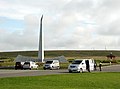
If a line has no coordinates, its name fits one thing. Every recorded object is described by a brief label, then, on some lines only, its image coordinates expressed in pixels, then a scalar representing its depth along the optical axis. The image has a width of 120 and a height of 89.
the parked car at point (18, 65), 41.09
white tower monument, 52.24
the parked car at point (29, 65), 40.34
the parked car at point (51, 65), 39.27
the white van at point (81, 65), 29.29
